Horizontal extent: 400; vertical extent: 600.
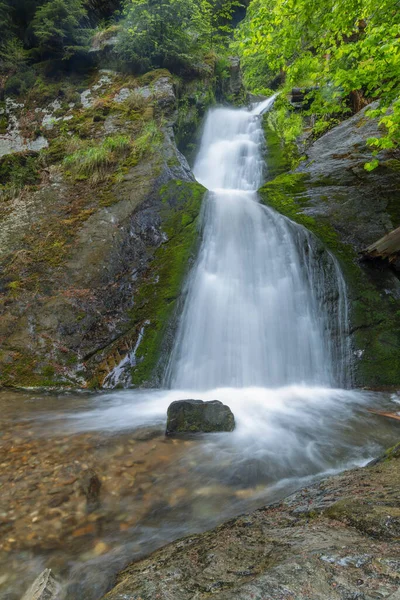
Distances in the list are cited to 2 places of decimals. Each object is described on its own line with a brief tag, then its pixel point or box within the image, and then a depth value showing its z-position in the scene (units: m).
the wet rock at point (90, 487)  2.52
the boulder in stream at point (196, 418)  3.73
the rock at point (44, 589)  1.72
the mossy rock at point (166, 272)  5.49
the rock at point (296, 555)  1.03
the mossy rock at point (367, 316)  5.50
